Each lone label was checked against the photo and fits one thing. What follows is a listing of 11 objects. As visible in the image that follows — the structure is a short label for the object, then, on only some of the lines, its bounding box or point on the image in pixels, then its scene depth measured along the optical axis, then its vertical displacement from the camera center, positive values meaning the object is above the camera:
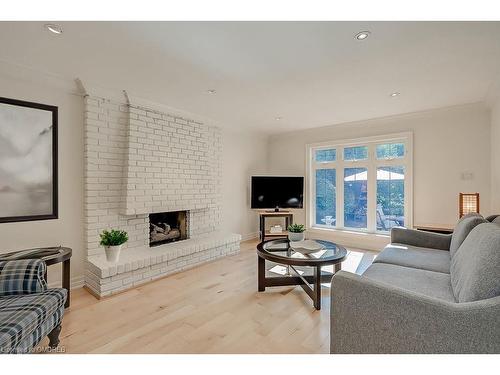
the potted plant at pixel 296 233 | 3.04 -0.57
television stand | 4.82 -0.65
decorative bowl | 2.62 -0.65
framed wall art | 2.37 +0.27
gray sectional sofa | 1.10 -0.62
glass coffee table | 2.34 -0.71
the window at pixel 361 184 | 4.21 +0.06
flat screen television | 4.95 -0.09
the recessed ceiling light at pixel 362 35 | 1.81 +1.14
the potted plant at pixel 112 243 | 2.64 -0.59
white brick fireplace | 2.83 +0.01
